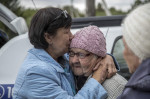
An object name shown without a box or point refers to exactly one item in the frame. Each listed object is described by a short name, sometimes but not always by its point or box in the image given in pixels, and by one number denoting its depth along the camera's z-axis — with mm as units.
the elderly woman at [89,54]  1975
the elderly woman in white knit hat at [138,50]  1359
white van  2674
